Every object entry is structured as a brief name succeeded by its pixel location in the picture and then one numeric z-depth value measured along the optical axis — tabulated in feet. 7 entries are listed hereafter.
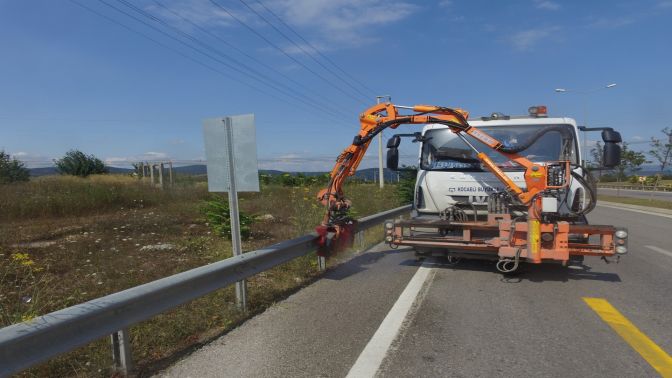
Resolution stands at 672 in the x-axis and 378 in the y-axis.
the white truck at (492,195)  20.80
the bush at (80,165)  109.70
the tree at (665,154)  163.43
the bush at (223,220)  32.68
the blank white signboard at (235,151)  18.13
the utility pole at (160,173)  66.31
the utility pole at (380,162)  114.01
